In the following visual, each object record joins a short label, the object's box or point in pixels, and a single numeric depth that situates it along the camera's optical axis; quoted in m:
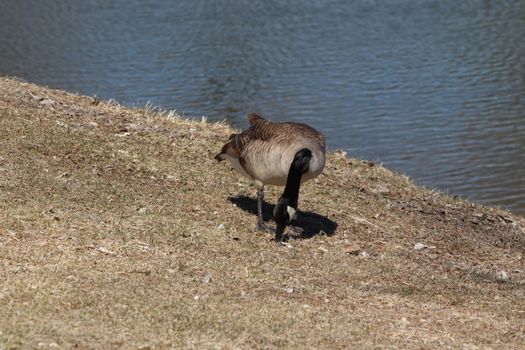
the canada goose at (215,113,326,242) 19.17
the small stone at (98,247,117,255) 17.25
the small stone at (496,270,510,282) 19.52
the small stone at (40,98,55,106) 27.13
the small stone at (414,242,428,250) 21.02
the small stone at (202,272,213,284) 16.38
